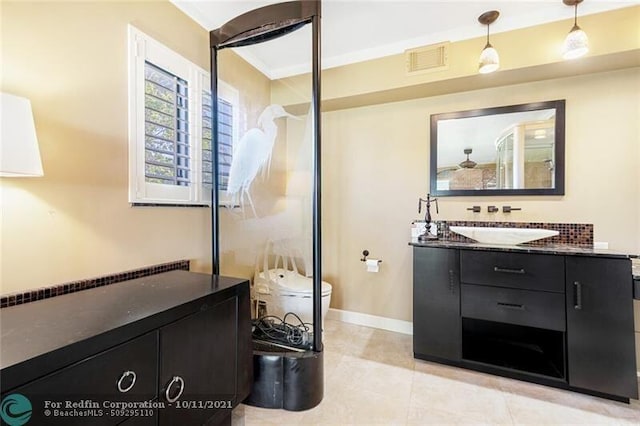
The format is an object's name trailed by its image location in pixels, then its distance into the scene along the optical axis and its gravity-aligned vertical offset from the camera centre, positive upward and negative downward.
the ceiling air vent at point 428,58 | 2.20 +1.18
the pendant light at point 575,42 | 1.74 +1.02
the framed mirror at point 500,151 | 2.19 +0.49
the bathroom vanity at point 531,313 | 1.70 -0.66
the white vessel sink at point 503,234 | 2.05 -0.17
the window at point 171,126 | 1.61 +0.54
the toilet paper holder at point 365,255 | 2.79 -0.41
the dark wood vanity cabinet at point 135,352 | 0.78 -0.45
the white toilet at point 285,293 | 1.97 -0.56
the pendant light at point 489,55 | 1.95 +1.05
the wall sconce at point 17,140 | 0.96 +0.25
